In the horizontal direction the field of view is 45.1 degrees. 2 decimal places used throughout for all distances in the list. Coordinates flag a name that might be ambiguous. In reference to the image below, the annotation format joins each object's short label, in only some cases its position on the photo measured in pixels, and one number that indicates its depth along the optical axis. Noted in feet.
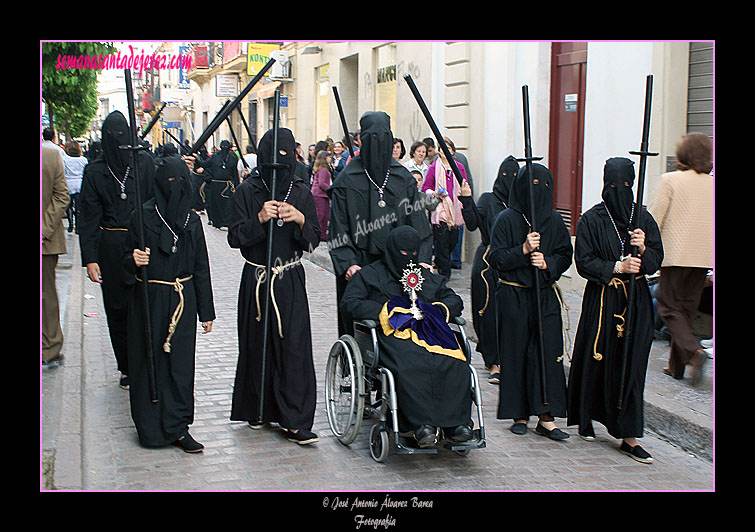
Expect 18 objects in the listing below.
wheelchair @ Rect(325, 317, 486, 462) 17.72
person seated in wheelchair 17.61
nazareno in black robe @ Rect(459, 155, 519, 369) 25.43
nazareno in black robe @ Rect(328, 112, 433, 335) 21.18
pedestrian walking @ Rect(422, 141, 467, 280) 40.04
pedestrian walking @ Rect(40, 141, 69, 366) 25.66
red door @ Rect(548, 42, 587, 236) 39.96
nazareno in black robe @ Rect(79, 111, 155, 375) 23.70
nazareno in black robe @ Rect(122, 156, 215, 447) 19.12
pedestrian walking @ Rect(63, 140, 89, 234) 60.13
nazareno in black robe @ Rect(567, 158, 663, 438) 19.39
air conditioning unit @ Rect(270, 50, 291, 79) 87.81
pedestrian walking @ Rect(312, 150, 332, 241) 54.70
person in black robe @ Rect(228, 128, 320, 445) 19.94
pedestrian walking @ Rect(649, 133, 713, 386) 23.91
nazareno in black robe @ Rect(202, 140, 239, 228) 68.54
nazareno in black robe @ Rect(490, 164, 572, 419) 20.70
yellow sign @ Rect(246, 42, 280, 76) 87.30
